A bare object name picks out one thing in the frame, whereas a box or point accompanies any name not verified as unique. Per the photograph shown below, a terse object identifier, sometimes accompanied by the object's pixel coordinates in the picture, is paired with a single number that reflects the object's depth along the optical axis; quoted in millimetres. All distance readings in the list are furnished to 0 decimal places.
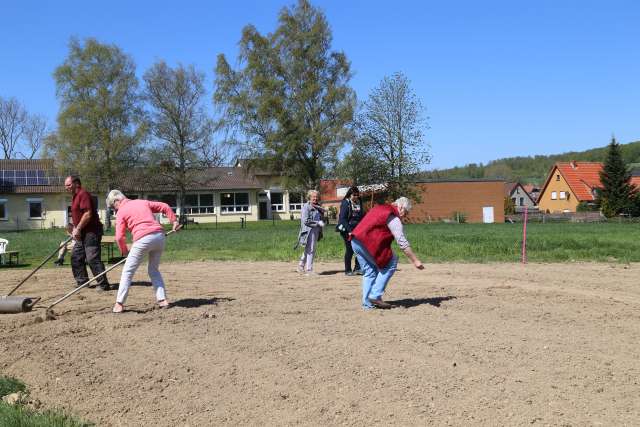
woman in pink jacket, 8641
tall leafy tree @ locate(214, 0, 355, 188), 49469
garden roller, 8828
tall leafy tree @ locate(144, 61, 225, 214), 55688
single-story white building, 60844
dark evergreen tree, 64562
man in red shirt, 10797
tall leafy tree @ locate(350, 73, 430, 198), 50969
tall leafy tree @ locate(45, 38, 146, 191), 50875
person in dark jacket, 12695
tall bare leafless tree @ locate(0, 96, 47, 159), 73938
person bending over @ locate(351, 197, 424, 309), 8562
